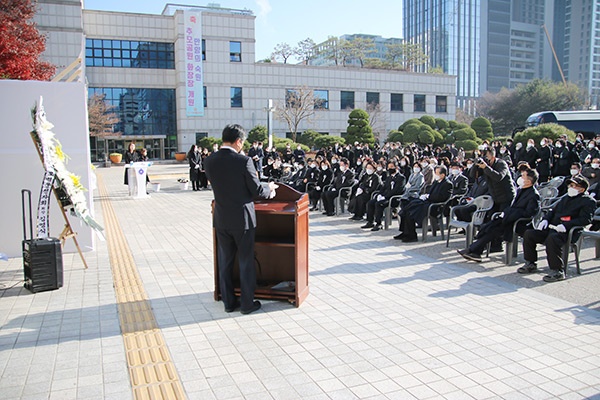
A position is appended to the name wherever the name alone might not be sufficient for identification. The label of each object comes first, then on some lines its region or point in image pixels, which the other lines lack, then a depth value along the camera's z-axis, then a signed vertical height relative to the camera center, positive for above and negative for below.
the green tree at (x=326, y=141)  40.12 +0.75
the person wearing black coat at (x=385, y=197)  11.35 -1.05
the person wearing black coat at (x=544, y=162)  17.41 -0.48
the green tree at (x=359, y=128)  41.84 +1.81
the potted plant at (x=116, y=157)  41.25 -0.37
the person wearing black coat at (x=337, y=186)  13.51 -0.95
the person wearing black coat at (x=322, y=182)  14.34 -0.89
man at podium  5.54 -0.59
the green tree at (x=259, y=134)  40.16 +1.35
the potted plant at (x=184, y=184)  21.41 -1.36
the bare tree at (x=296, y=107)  46.78 +4.03
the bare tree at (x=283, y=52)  59.59 +11.59
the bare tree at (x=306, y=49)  61.72 +12.28
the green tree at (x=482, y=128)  43.91 +1.79
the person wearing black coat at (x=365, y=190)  12.27 -0.96
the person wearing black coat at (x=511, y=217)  7.93 -1.09
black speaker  6.66 -1.47
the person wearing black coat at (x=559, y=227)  7.13 -1.13
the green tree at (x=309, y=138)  42.41 +1.08
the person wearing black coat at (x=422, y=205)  9.97 -1.11
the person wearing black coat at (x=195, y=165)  20.75 -0.56
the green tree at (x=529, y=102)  64.31 +5.94
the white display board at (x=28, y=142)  8.39 +0.19
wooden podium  5.95 -1.20
